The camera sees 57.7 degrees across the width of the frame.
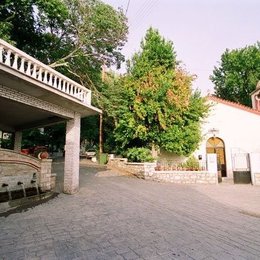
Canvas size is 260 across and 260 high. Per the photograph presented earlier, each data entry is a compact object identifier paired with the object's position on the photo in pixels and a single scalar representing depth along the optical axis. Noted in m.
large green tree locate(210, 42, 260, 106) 31.52
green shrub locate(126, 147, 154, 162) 15.50
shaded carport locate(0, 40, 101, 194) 6.52
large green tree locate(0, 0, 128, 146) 15.97
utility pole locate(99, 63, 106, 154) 21.62
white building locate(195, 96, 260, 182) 17.06
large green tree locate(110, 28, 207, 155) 15.45
